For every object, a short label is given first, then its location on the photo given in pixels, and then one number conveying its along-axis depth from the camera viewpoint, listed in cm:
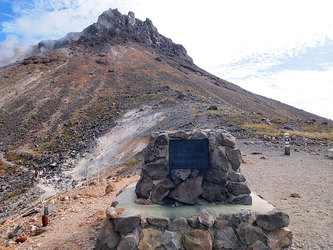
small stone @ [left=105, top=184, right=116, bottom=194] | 911
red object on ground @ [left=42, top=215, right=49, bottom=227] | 668
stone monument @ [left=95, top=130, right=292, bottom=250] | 454
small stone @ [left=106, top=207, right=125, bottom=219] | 461
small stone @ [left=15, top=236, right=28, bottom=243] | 602
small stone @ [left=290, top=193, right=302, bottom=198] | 737
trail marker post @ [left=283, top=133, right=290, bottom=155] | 1372
